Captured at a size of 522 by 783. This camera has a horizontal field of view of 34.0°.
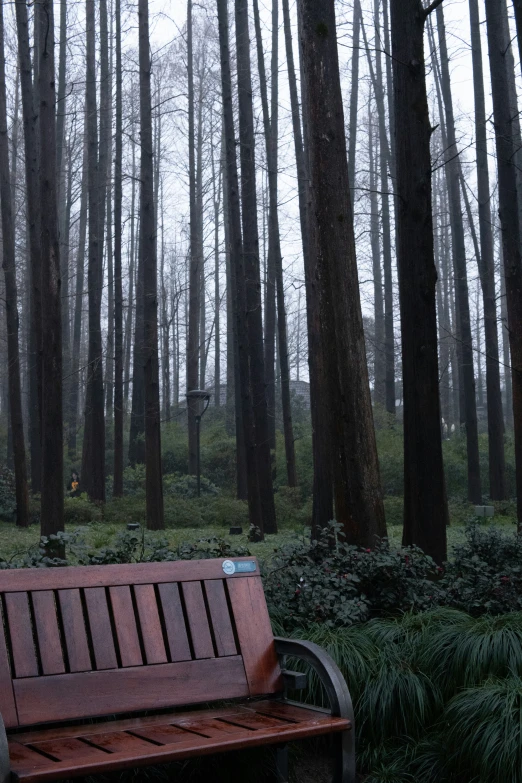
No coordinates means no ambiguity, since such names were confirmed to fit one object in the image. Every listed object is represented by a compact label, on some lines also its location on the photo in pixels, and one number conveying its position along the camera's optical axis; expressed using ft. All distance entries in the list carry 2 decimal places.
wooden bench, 10.87
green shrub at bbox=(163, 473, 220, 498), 83.87
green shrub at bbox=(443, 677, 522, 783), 12.66
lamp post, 74.74
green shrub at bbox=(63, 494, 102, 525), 65.21
